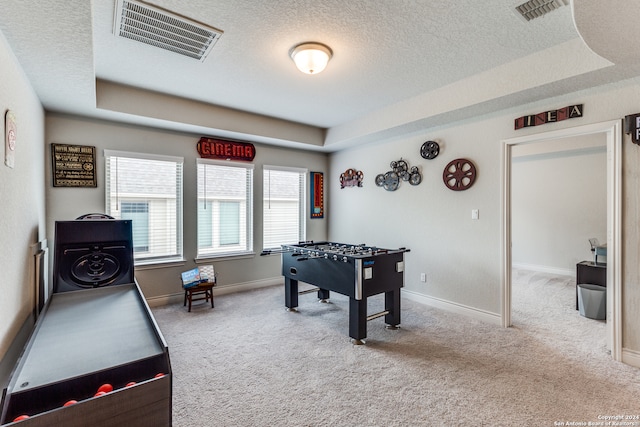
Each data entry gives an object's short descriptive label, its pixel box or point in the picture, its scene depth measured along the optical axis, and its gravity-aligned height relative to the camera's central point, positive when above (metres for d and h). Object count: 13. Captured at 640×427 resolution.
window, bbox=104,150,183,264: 3.78 +0.17
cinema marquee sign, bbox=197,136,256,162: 4.41 +0.96
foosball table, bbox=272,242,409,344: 2.92 -0.67
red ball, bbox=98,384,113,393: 1.29 -0.76
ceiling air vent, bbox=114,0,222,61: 2.07 +1.38
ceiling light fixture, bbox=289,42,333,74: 2.48 +1.31
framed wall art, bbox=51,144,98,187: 3.40 +0.55
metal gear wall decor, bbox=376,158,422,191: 4.30 +0.54
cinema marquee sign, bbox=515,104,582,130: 2.82 +0.94
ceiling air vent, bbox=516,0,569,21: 1.99 +1.39
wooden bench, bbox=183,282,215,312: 3.86 -1.05
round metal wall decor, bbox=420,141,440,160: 4.03 +0.84
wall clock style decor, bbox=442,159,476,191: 3.68 +0.47
